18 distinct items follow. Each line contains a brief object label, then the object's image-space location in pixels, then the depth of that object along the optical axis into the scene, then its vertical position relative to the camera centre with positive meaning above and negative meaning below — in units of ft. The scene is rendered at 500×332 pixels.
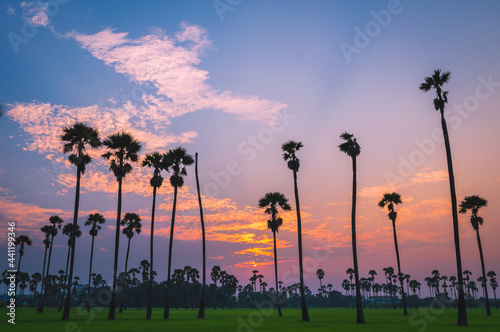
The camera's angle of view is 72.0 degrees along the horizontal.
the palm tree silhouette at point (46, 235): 276.68 +21.20
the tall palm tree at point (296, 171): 136.98 +38.64
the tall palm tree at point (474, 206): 192.65 +29.68
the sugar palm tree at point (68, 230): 278.67 +24.80
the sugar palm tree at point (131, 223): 258.37 +28.31
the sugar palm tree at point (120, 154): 145.38 +45.63
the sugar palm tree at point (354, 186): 121.49 +27.59
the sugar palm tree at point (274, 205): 194.29 +30.60
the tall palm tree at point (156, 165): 167.55 +46.11
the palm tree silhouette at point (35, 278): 582.19 -28.71
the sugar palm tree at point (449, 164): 102.91 +30.14
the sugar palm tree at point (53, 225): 275.18 +28.43
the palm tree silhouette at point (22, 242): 302.66 +16.89
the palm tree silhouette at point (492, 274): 623.93 -23.79
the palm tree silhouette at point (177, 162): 168.35 +47.35
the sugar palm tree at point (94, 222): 256.73 +29.10
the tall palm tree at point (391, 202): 196.13 +33.31
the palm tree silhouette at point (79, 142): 140.97 +48.21
